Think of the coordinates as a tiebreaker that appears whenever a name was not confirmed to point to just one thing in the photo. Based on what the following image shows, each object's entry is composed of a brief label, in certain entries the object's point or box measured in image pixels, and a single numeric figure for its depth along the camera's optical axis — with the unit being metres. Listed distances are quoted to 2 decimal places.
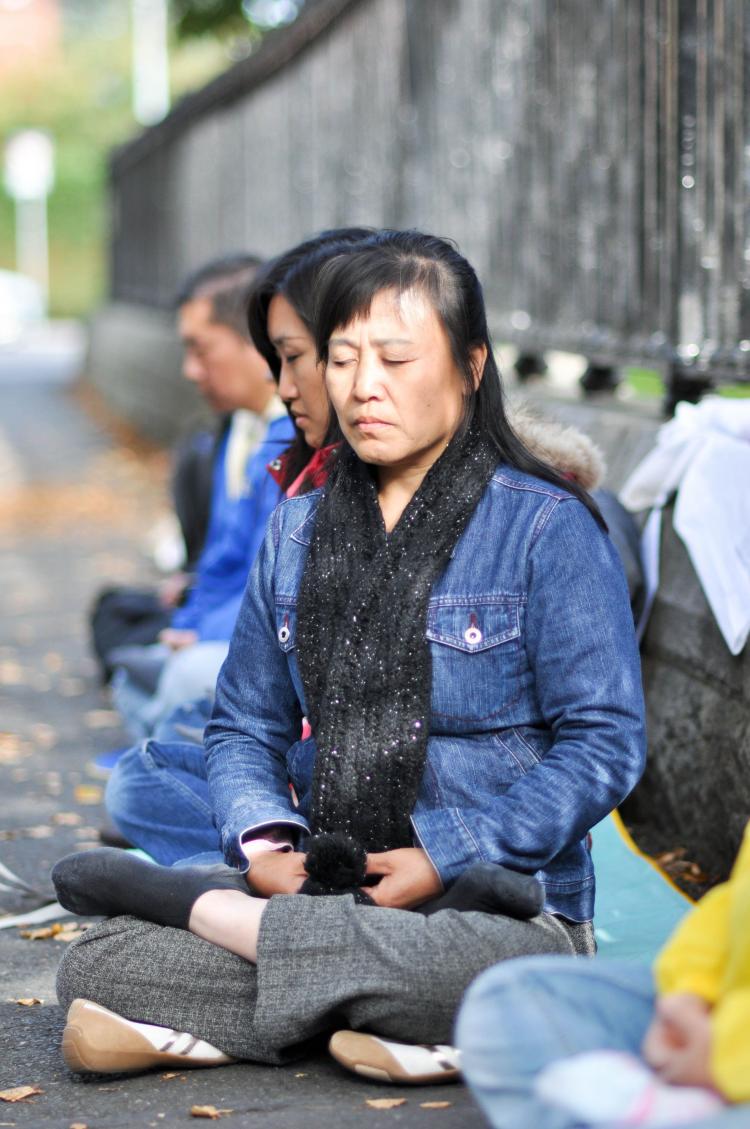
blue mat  8.17
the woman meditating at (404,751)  6.35
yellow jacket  4.47
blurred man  11.53
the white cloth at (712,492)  8.71
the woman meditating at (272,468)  8.38
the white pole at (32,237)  101.30
